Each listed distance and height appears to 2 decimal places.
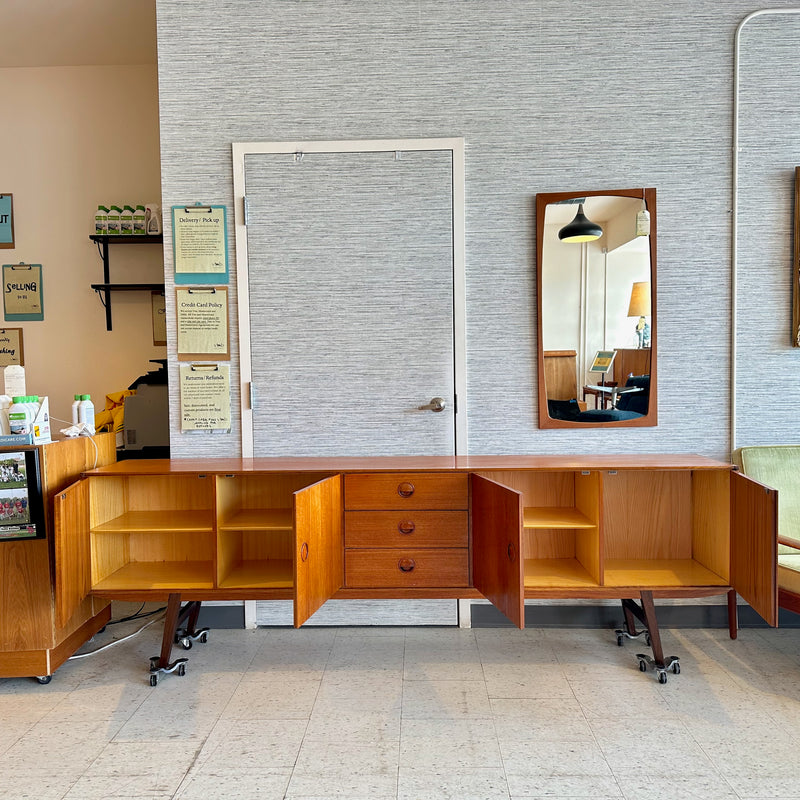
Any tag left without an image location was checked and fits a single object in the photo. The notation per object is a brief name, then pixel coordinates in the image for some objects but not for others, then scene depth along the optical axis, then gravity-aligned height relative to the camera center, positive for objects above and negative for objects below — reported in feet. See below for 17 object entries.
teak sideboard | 7.82 -2.32
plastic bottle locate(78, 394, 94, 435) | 9.30 -0.67
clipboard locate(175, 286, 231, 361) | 9.99 +0.73
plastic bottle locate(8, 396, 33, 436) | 8.25 -0.68
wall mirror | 9.73 +1.06
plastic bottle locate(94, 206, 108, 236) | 12.72 +2.96
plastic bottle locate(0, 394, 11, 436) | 8.41 -0.64
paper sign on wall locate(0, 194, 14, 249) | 13.10 +3.19
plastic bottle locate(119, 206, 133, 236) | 12.69 +2.89
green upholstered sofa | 9.20 -1.73
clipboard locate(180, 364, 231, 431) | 10.03 -0.47
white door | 9.85 +1.08
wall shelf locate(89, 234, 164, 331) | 12.69 +1.90
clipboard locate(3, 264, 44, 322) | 13.20 +1.61
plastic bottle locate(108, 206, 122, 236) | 12.69 +2.98
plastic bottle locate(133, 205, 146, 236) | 12.73 +2.94
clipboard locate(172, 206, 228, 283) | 9.89 +2.03
